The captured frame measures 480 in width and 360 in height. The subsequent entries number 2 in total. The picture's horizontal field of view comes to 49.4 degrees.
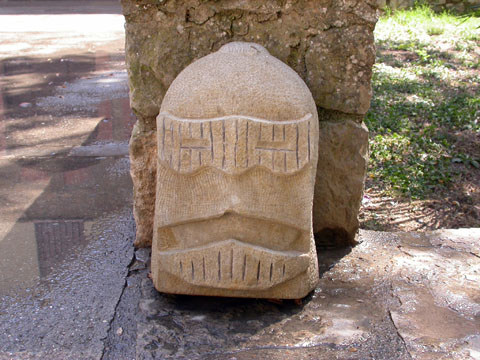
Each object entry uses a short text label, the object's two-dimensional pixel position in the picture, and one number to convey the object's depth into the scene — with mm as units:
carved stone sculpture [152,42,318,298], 1798
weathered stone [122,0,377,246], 2154
